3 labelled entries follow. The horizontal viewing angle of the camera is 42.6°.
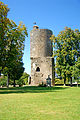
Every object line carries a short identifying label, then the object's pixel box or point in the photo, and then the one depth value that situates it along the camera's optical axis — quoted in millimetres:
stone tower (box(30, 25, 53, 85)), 23895
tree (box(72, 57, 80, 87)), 20395
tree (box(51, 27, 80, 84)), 21366
